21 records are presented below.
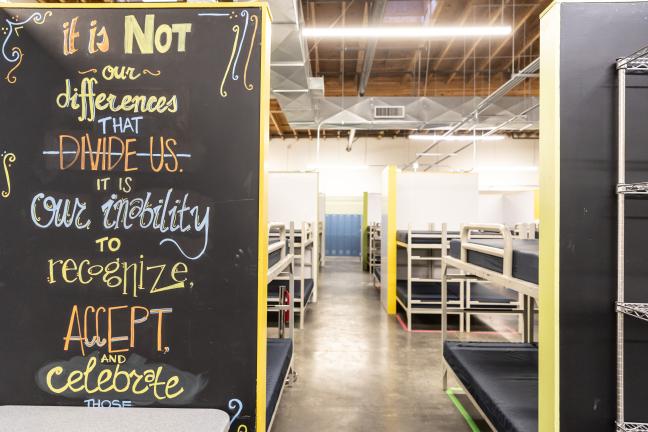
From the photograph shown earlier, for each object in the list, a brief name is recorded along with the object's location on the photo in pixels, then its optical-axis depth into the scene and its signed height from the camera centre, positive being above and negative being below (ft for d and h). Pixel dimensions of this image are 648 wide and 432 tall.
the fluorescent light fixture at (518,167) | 32.55 +4.18
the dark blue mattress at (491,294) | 16.11 -3.76
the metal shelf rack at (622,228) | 4.86 -0.19
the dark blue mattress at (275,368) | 6.54 -3.42
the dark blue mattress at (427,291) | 16.85 -3.87
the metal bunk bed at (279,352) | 6.79 -3.35
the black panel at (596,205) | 5.02 +0.12
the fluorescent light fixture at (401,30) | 13.96 +7.09
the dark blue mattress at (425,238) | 17.12 -1.18
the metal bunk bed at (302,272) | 16.71 -3.38
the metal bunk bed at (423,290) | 16.53 -3.85
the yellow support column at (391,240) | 19.30 -1.45
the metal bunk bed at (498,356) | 6.39 -3.50
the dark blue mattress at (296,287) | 16.89 -3.70
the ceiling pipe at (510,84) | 12.53 +5.25
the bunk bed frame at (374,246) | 30.83 -2.92
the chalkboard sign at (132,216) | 5.33 -0.07
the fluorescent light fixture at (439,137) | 25.52 +5.68
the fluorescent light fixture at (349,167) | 40.19 +5.26
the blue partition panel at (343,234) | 45.39 -2.70
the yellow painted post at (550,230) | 5.06 -0.23
